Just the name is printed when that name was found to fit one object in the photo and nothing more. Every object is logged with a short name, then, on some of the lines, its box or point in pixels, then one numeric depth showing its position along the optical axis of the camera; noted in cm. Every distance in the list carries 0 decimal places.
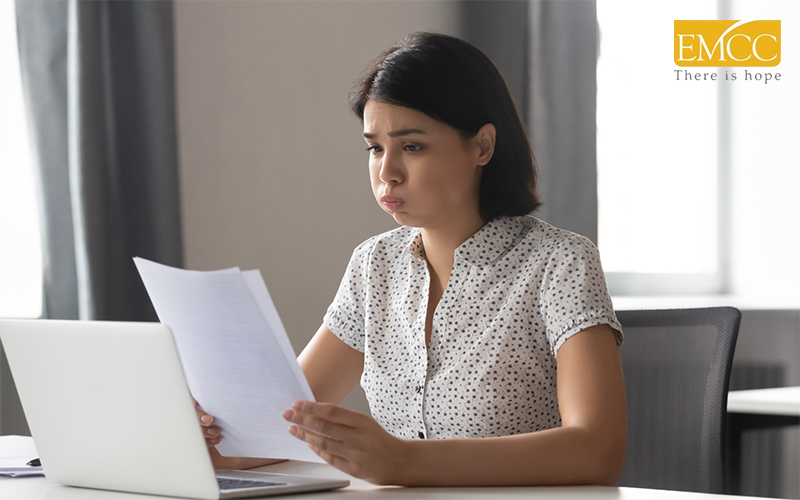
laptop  246
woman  286
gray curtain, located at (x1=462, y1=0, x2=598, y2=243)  633
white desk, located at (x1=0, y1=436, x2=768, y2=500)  255
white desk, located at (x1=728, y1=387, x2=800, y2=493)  394
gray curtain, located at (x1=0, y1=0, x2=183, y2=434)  412
